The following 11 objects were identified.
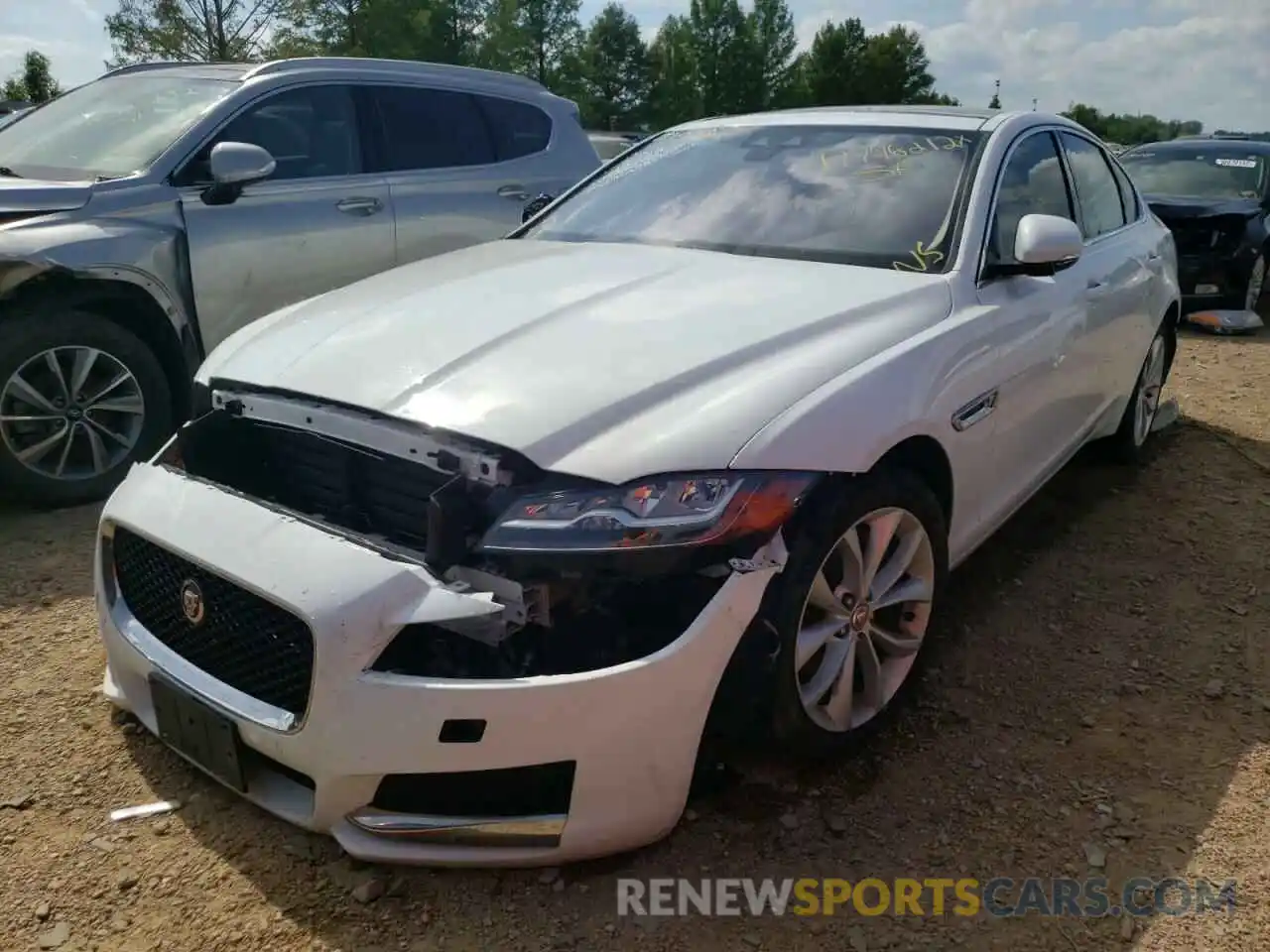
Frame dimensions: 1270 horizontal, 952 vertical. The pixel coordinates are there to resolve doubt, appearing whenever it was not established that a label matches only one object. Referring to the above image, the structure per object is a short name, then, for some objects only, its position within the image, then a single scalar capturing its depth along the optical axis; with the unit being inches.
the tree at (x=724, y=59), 2194.9
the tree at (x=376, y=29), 1327.5
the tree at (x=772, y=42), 2228.1
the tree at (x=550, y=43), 1889.5
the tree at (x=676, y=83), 2177.7
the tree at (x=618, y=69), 2143.2
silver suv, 163.3
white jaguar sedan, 80.4
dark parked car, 342.0
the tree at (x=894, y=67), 2363.4
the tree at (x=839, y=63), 2345.0
